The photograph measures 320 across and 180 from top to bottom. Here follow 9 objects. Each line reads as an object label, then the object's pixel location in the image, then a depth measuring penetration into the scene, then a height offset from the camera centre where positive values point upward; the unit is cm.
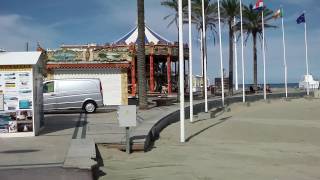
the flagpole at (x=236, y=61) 4598 +251
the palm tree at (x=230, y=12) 5656 +786
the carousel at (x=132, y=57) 3788 +271
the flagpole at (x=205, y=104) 3043 -55
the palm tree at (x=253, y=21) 6519 +804
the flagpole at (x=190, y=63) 2192 +123
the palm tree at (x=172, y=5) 4801 +752
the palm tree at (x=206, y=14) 4816 +657
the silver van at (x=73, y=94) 2877 +6
